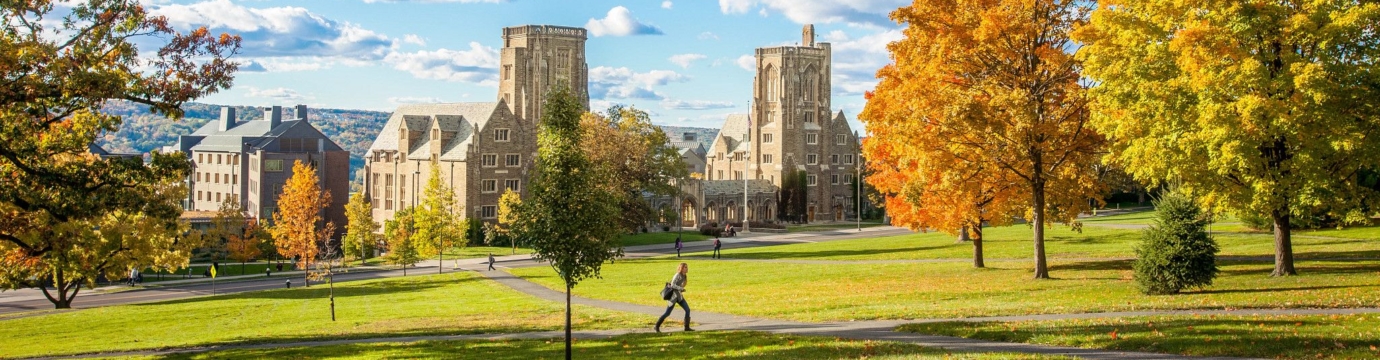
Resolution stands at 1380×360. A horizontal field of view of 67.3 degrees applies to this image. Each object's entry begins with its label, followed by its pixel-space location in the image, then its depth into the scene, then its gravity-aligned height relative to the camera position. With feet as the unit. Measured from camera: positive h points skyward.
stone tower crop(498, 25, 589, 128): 286.87 +44.65
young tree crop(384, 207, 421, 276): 182.19 -3.08
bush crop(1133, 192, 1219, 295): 82.23 -2.50
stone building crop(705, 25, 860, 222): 370.73 +33.18
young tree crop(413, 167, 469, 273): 191.21 +0.13
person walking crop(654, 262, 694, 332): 73.51 -4.46
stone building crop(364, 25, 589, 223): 267.59 +24.03
